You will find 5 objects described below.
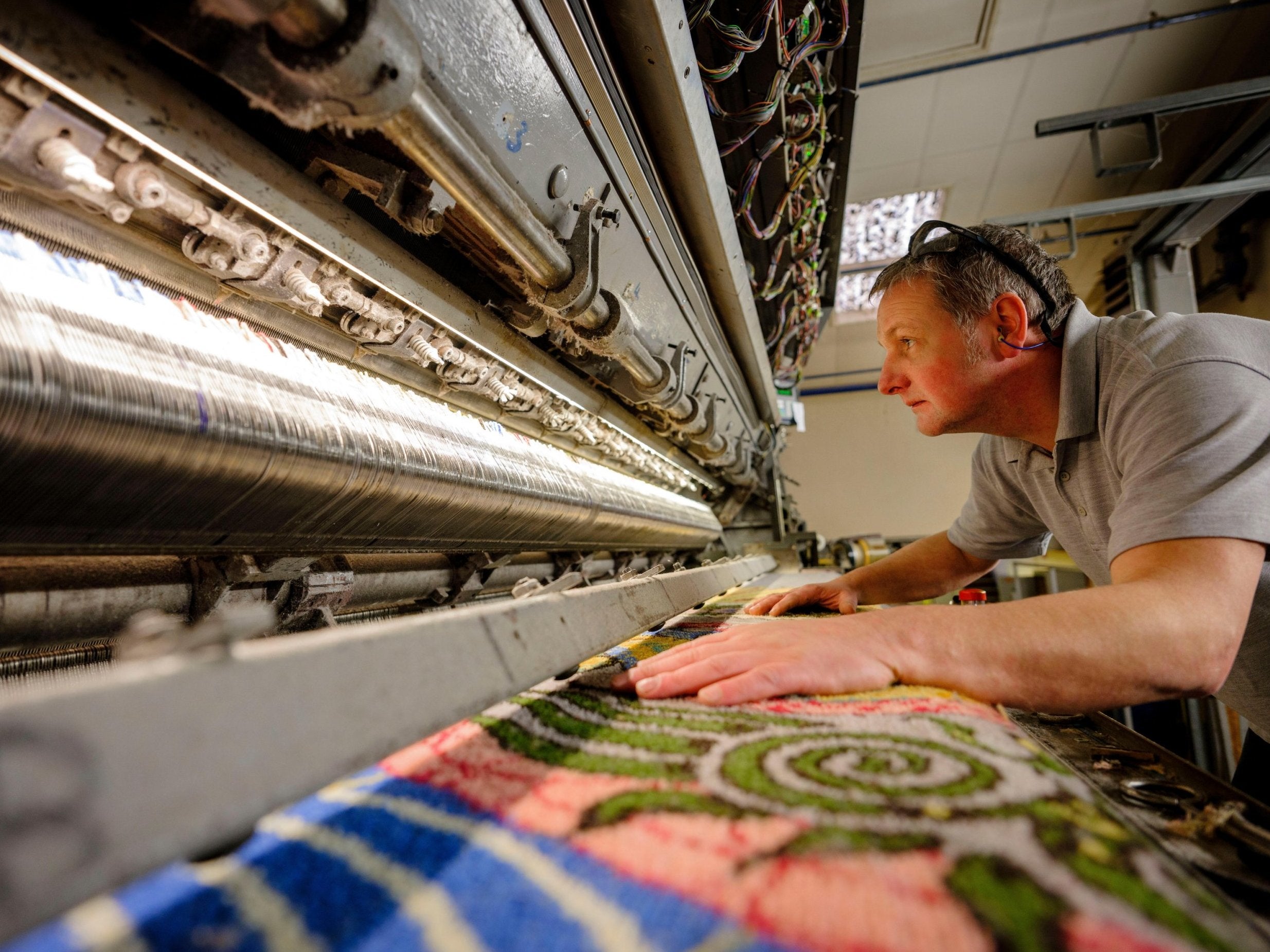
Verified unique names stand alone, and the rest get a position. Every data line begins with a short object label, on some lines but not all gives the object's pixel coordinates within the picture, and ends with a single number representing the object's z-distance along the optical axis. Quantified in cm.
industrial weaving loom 30
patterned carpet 30
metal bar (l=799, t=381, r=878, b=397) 732
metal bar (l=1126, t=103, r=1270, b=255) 260
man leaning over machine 65
